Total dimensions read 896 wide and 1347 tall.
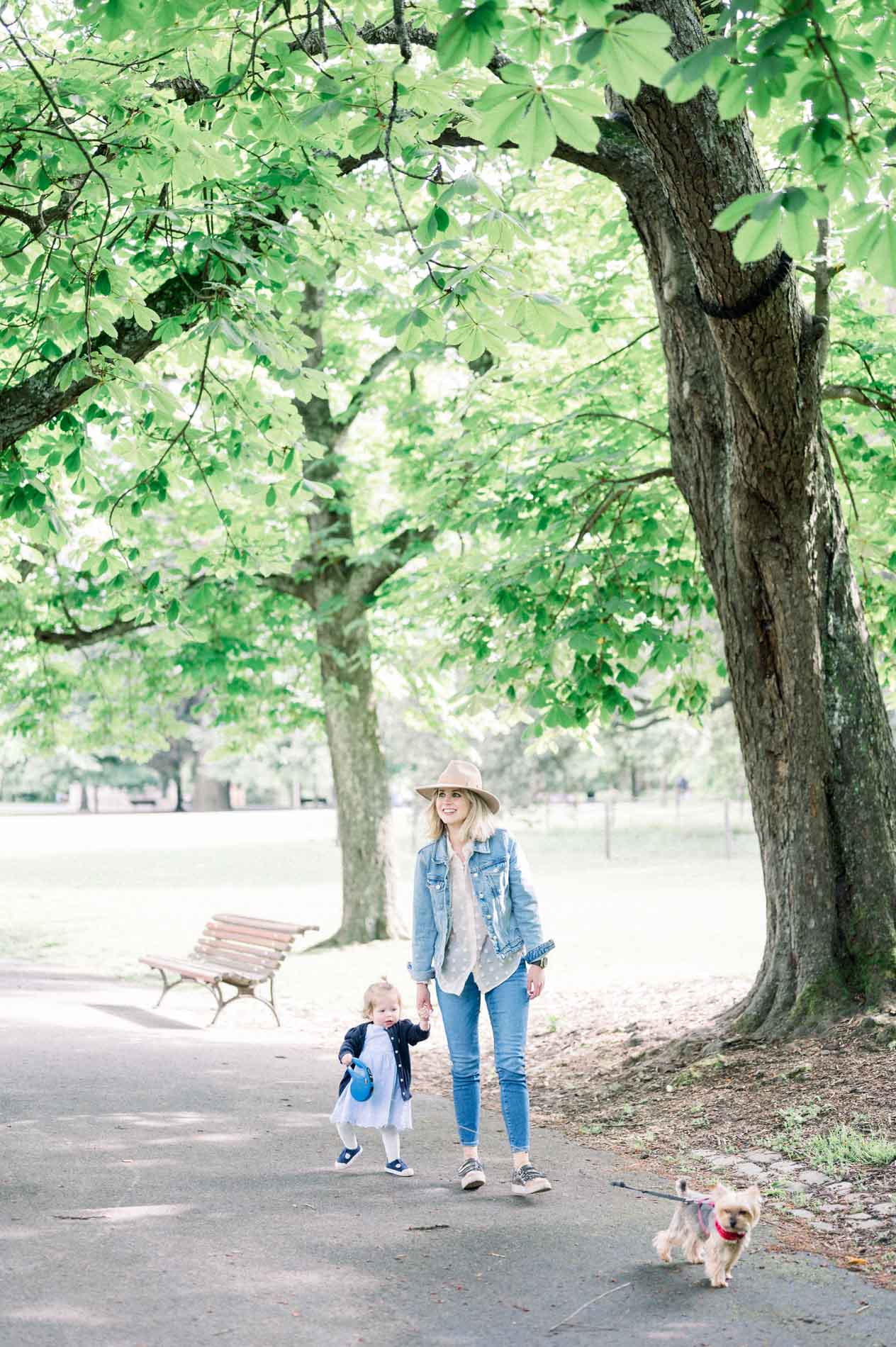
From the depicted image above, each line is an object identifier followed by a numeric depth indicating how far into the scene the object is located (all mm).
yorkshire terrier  3992
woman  5297
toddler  5461
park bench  10414
